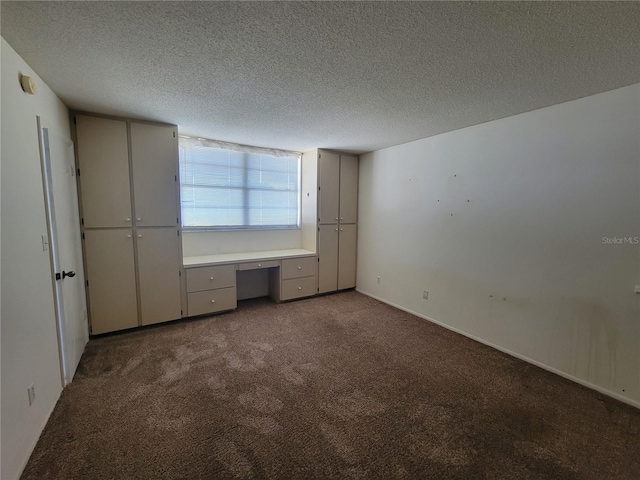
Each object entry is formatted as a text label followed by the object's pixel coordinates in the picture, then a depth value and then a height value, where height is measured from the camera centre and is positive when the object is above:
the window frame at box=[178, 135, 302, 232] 3.60 +0.66
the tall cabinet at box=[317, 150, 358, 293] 4.27 -0.09
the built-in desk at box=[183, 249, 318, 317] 3.38 -0.87
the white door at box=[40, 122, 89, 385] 1.97 -0.27
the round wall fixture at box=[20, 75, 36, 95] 1.66 +0.80
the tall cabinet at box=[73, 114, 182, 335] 2.74 -0.08
